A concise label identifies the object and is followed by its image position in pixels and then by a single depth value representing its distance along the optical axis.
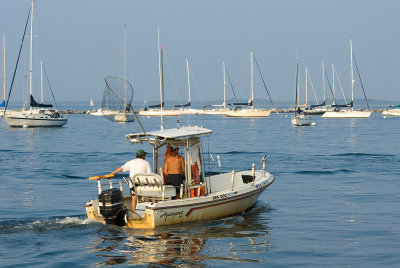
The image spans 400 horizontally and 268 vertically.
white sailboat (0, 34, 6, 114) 104.06
